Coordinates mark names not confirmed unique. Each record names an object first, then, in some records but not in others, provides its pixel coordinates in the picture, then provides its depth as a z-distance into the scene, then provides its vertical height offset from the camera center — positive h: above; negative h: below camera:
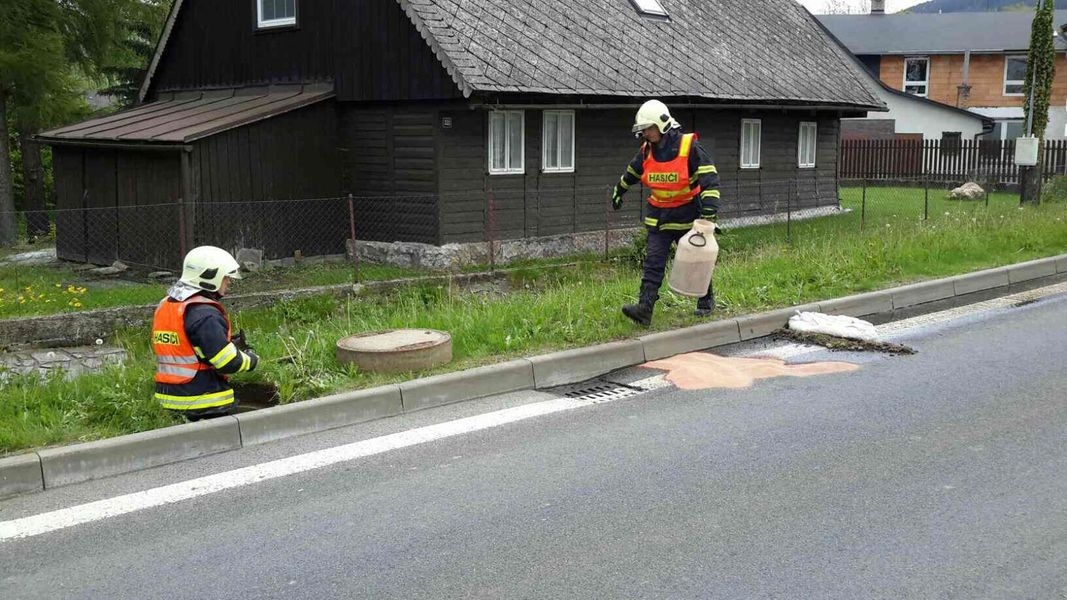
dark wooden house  15.90 +0.65
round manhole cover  7.76 -1.40
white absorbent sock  9.51 -1.49
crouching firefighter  6.36 -1.09
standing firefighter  9.29 -0.20
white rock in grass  28.25 -0.78
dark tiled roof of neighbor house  45.38 +5.87
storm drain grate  7.78 -1.71
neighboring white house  40.34 +1.72
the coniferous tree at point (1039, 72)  23.41 +2.07
